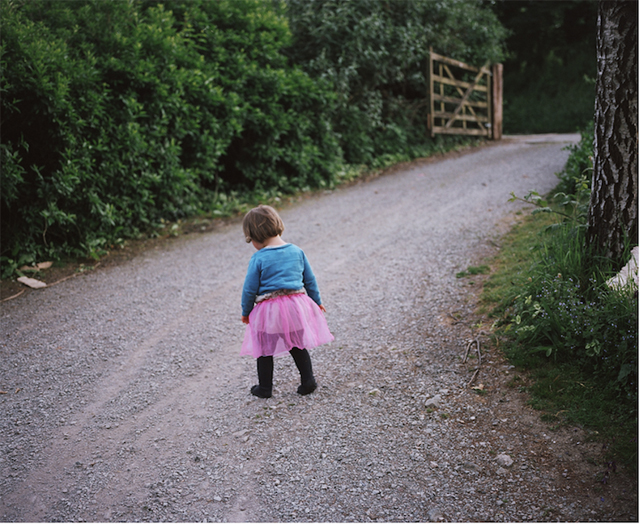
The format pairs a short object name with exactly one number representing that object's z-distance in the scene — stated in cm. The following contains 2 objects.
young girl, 343
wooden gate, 1304
